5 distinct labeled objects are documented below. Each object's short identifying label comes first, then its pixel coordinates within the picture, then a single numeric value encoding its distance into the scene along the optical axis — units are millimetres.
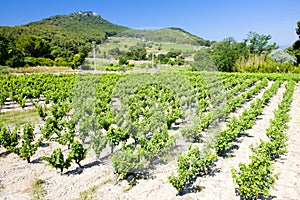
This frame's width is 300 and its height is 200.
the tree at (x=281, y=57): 48078
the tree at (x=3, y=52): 47156
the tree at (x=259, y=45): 55688
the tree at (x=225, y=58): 43906
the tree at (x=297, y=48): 44856
